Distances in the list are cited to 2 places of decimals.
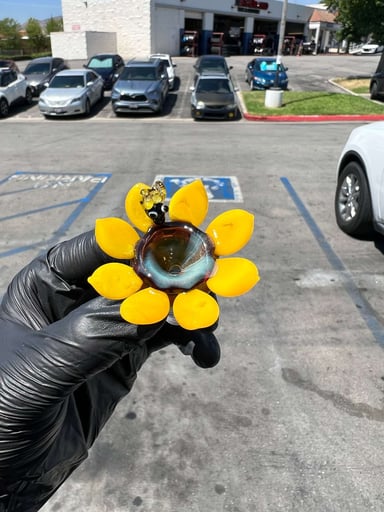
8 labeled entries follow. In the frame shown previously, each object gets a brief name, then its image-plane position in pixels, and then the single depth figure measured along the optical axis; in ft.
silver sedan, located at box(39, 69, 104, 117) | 46.83
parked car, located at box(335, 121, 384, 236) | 14.84
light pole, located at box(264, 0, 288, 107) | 51.19
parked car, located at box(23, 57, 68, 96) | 60.29
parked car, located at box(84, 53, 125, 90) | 63.87
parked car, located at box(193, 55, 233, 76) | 60.08
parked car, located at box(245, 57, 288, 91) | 62.03
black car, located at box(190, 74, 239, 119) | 45.78
